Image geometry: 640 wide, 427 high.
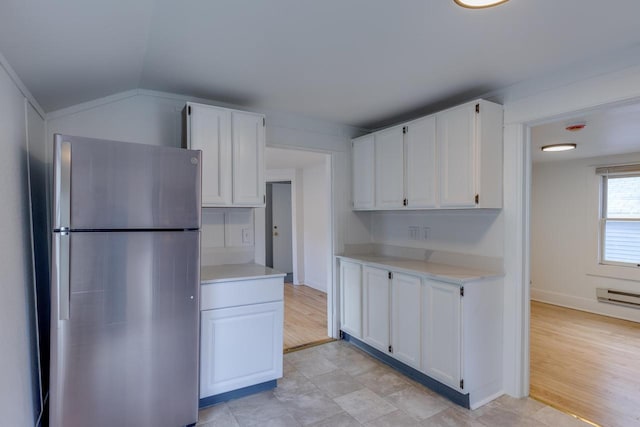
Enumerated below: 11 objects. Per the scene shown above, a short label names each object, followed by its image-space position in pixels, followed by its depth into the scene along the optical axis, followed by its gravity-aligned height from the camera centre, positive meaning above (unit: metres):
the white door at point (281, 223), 7.00 -0.26
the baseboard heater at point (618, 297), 4.34 -1.13
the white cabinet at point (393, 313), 2.66 -0.86
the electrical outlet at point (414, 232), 3.31 -0.21
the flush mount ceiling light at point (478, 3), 1.35 +0.81
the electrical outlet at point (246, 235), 3.01 -0.21
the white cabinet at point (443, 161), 2.41 +0.39
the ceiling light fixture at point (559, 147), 3.87 +0.72
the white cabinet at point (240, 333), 2.29 -0.85
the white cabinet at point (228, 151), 2.47 +0.45
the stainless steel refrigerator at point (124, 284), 1.69 -0.39
